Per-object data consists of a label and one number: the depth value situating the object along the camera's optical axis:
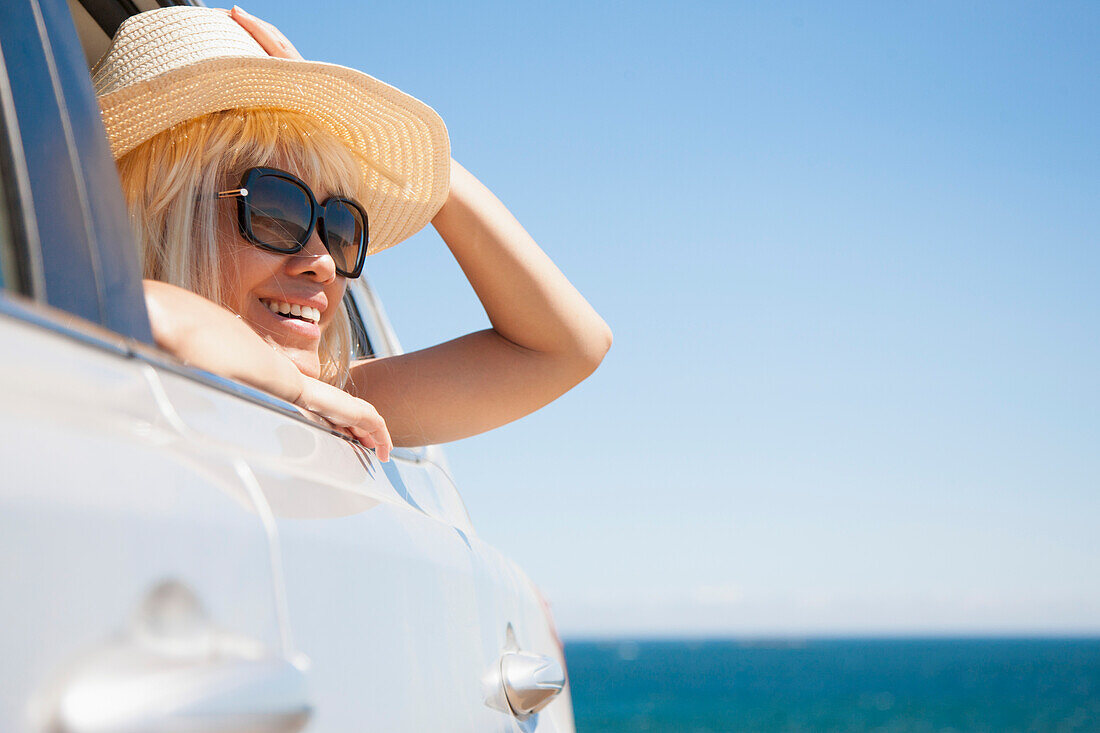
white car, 0.47
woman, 1.59
